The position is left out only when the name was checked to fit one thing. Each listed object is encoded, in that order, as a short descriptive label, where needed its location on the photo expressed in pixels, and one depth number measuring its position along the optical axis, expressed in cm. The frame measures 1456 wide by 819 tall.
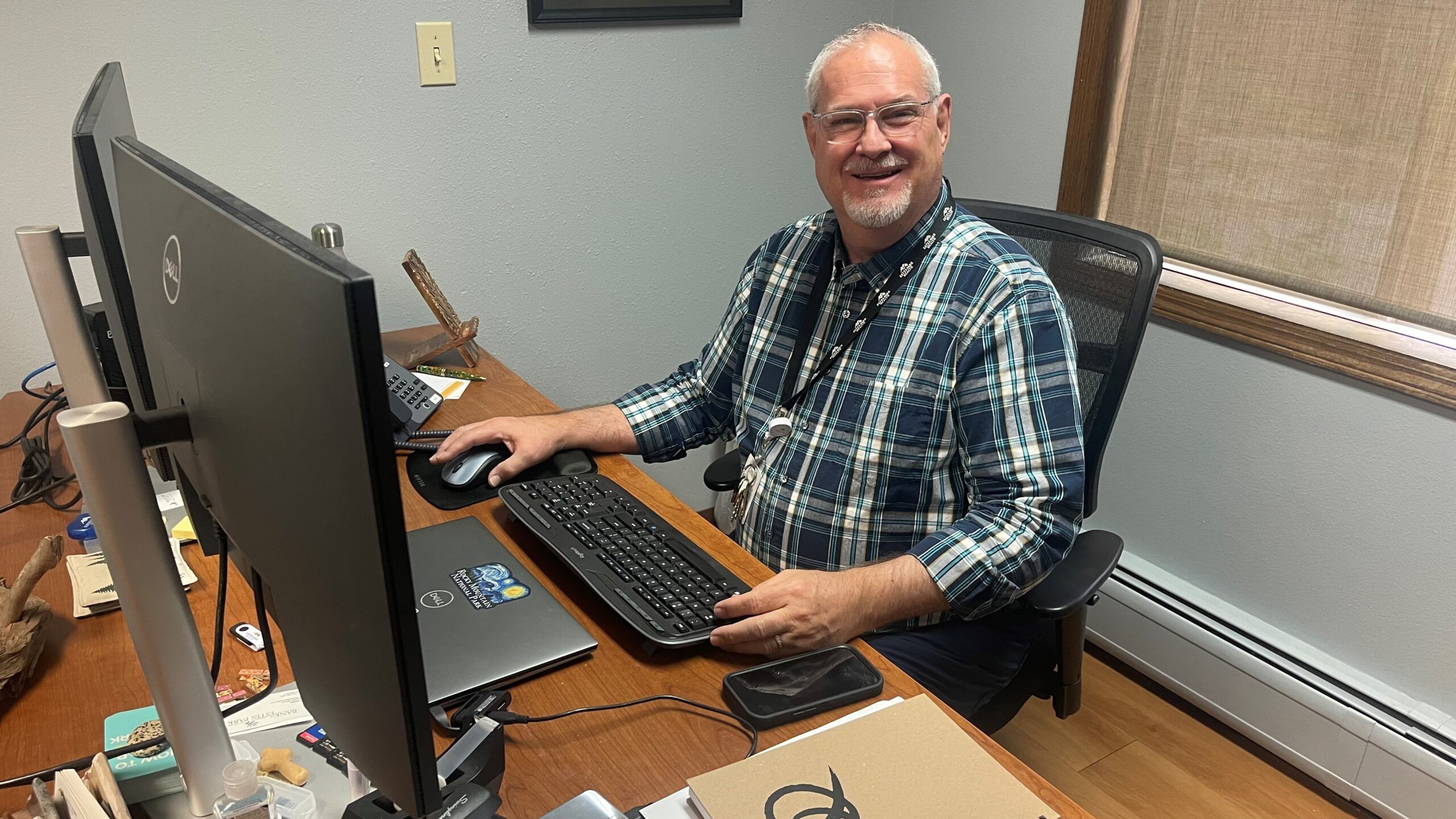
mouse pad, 133
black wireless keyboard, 102
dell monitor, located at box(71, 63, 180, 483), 79
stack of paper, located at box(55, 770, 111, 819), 67
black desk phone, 152
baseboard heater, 167
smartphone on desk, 91
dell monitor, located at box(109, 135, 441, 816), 45
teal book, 78
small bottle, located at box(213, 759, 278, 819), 69
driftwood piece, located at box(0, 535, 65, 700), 89
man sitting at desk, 119
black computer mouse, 134
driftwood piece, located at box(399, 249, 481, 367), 181
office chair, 125
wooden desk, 83
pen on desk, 179
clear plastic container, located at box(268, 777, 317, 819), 78
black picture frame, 198
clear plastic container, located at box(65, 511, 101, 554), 117
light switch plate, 189
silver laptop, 95
